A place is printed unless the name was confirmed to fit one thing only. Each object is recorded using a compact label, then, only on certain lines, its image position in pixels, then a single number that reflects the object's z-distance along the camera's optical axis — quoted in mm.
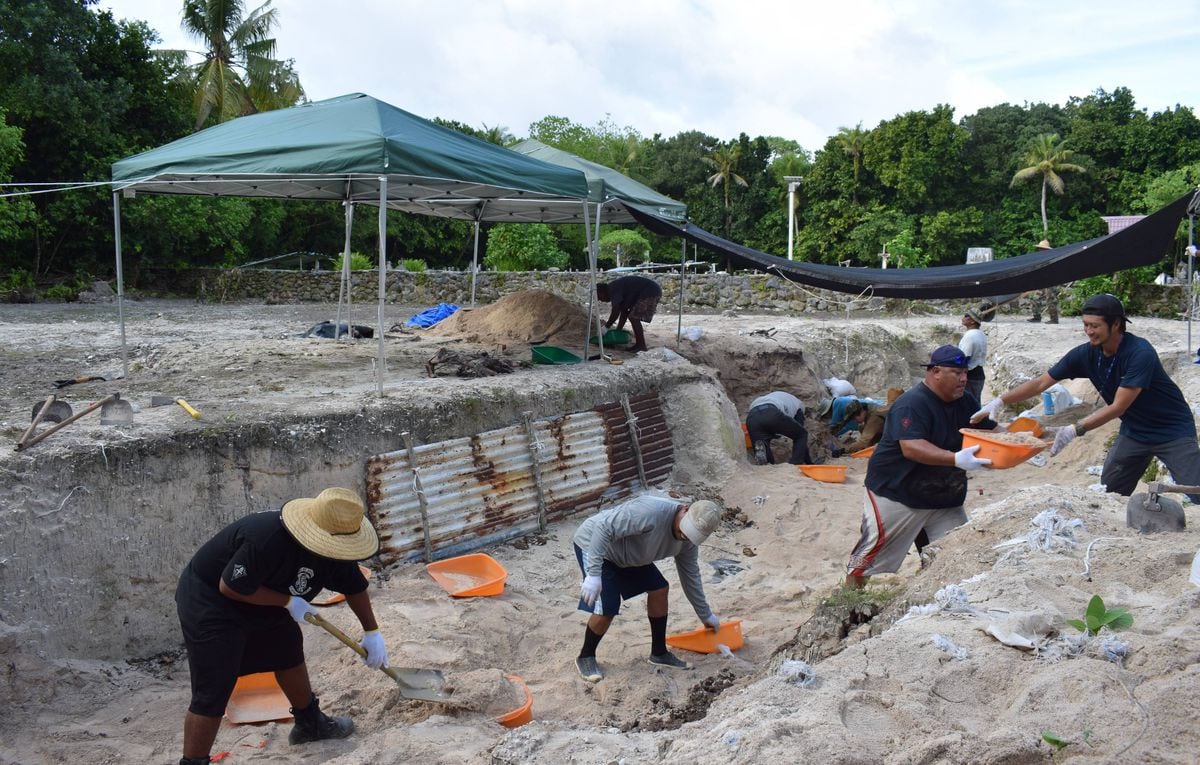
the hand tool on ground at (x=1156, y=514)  4074
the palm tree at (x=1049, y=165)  30250
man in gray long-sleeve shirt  4199
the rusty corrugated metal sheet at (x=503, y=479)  5777
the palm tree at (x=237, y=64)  23922
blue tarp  12487
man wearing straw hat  3258
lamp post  29156
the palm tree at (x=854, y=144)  32062
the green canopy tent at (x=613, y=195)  8305
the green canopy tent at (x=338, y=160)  6102
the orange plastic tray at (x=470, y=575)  5312
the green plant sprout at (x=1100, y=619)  3135
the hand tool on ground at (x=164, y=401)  5594
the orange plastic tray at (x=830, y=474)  8141
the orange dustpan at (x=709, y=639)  4695
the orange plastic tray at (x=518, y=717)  3818
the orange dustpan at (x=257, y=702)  3942
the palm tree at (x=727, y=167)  35625
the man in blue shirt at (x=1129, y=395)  4699
